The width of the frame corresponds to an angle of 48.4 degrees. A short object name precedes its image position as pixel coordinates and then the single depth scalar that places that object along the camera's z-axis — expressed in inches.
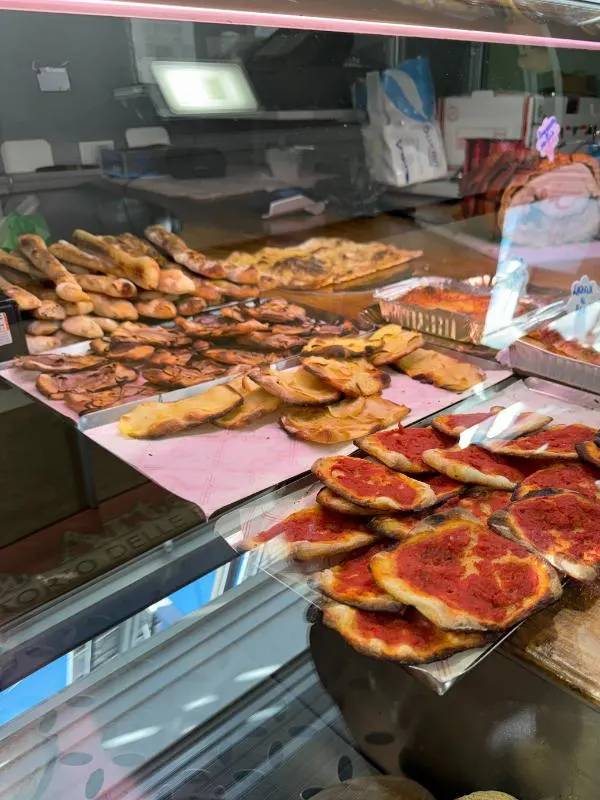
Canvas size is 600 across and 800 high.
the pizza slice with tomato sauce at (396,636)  30.4
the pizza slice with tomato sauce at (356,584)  32.5
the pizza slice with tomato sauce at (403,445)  44.9
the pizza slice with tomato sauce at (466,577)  31.1
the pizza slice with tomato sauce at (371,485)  39.2
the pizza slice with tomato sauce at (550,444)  44.8
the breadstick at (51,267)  75.9
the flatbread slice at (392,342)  67.5
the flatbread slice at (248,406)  56.7
